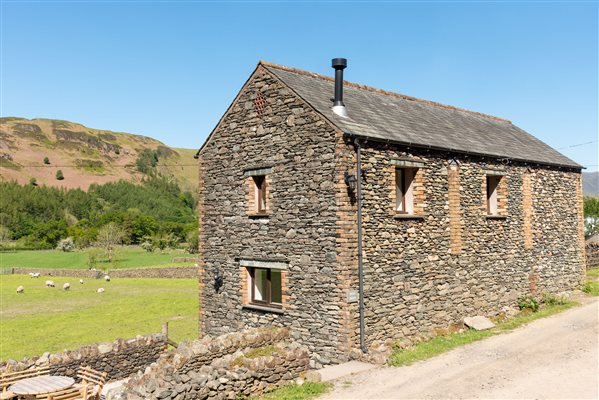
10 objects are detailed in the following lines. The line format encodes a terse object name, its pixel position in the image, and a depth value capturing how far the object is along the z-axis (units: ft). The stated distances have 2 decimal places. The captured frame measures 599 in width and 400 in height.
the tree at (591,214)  184.53
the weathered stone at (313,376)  35.40
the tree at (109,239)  222.48
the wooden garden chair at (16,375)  37.93
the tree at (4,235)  319.02
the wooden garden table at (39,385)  34.64
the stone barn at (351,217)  42.73
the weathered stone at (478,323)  51.45
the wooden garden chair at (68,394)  34.09
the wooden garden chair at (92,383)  37.60
